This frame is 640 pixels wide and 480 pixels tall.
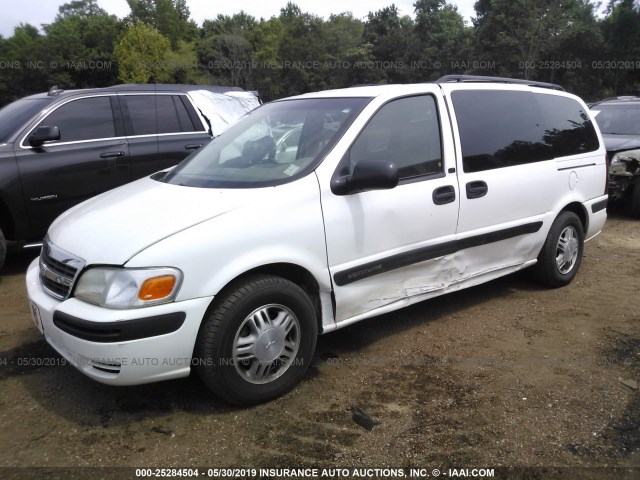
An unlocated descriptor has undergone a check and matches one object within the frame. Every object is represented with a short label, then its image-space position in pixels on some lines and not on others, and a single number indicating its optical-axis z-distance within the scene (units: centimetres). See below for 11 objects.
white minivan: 265
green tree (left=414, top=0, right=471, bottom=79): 4394
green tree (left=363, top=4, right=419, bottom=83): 4891
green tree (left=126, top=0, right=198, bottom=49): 6631
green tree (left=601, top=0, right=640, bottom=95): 3547
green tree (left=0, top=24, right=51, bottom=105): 4875
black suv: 522
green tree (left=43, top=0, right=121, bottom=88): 5244
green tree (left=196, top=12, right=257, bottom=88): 5238
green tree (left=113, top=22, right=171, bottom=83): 4888
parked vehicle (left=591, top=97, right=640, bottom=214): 777
